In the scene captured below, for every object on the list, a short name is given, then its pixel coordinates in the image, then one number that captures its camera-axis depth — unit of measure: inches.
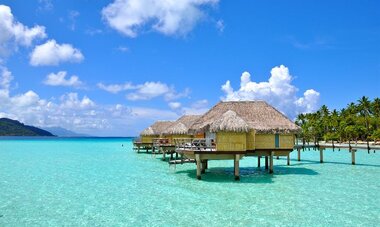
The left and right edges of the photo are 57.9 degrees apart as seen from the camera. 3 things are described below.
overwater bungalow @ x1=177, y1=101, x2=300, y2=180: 746.8
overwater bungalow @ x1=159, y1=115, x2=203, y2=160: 1231.4
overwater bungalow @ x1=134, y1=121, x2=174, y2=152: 1698.6
